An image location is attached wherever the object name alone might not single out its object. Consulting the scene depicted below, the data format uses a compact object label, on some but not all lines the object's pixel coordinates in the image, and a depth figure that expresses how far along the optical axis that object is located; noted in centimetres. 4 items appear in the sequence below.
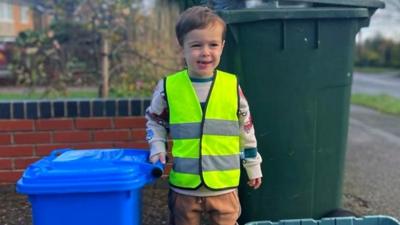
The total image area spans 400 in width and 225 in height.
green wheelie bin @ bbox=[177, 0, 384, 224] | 302
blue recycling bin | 211
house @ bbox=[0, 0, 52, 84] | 1051
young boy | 239
